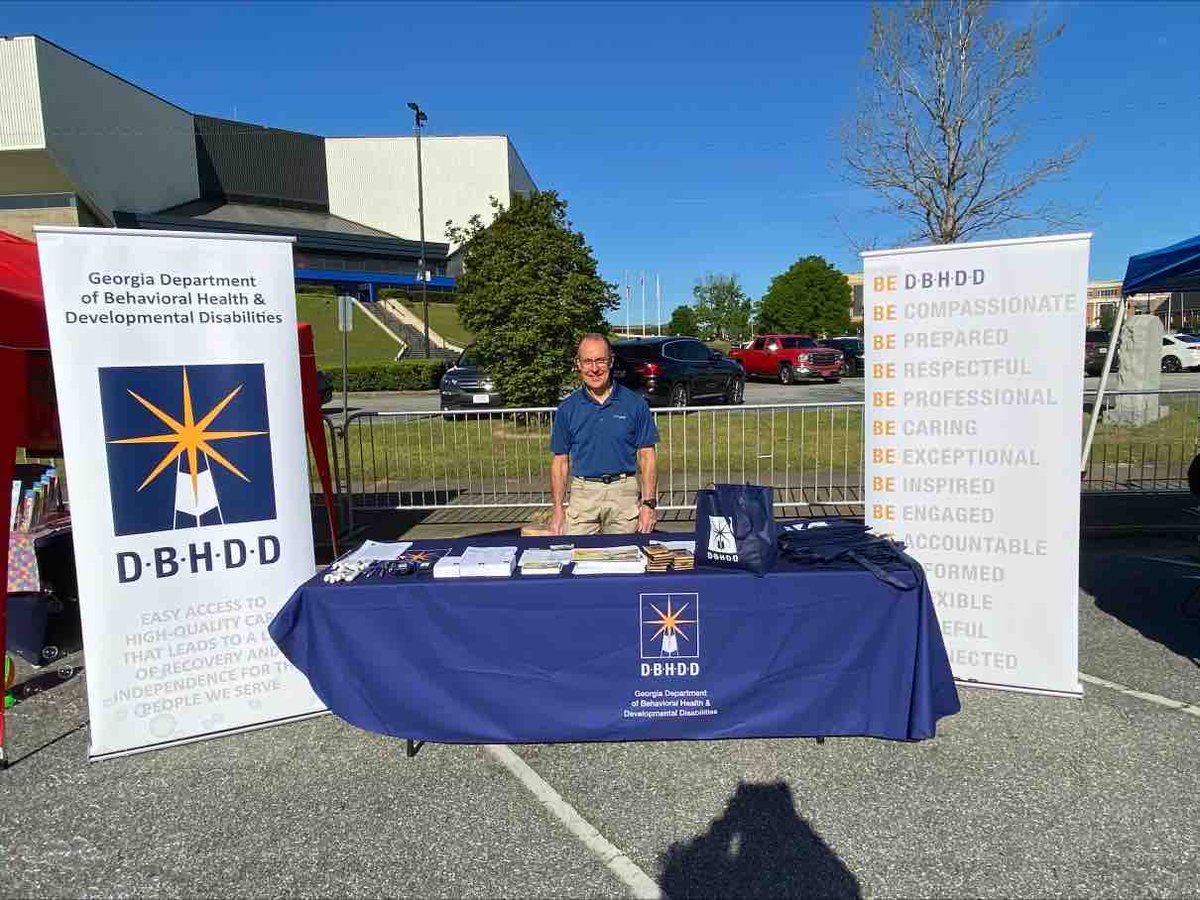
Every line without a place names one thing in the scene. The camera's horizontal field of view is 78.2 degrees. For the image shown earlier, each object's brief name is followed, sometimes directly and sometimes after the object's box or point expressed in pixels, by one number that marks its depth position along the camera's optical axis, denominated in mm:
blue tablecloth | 3293
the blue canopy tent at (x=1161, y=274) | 5633
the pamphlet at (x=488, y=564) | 3363
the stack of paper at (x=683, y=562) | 3395
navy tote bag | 3303
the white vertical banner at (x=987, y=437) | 3775
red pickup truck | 26094
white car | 28594
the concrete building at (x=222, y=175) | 45031
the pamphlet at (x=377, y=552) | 3717
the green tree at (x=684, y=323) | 87375
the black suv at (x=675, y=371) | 17531
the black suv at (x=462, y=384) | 16625
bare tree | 13891
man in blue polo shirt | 4406
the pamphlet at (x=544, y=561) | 3424
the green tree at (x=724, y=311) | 82750
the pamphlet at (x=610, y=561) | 3373
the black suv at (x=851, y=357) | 30688
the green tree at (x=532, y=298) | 12648
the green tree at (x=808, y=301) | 62000
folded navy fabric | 3318
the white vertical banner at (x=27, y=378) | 3590
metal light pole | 40781
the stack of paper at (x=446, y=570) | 3357
